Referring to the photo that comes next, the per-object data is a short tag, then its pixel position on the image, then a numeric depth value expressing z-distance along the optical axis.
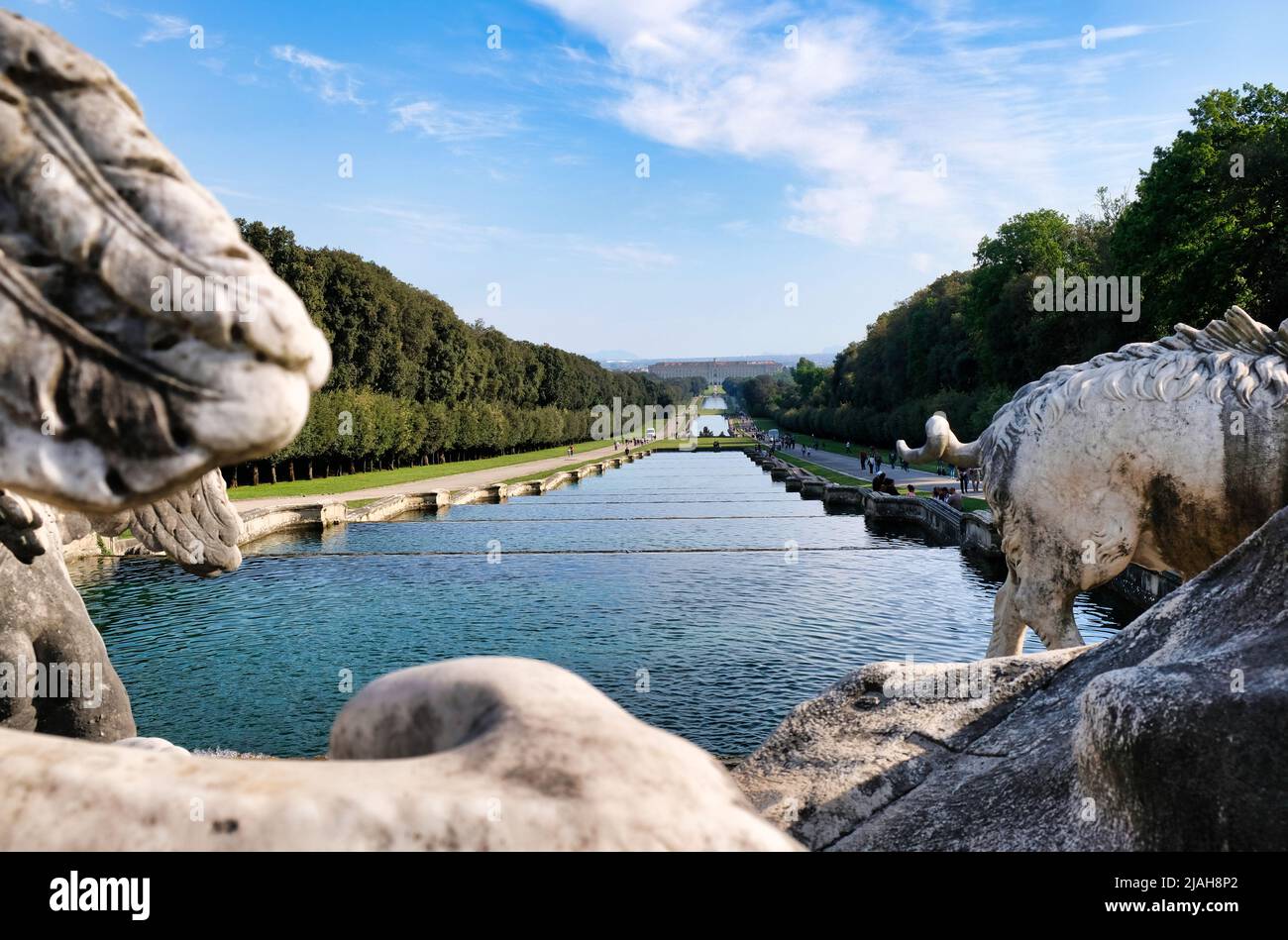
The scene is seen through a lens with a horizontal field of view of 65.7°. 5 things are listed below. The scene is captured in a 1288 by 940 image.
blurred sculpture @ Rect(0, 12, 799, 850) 1.20
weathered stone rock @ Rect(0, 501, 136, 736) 3.06
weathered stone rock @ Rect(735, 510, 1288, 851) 2.08
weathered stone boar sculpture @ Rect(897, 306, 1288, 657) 5.08
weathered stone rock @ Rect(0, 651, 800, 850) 1.19
